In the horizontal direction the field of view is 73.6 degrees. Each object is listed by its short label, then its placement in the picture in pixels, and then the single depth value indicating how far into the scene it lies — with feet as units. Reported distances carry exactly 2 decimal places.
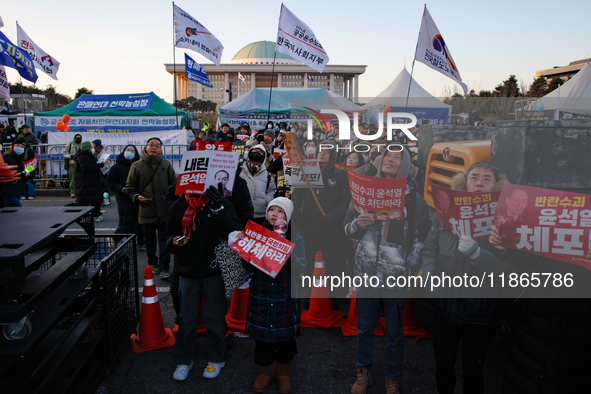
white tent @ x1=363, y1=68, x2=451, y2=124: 67.72
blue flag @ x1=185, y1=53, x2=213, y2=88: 38.63
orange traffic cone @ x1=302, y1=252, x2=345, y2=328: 13.69
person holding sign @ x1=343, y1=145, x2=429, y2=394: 9.36
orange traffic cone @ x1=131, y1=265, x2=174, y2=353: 12.10
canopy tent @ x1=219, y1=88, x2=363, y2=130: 68.74
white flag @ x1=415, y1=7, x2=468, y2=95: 24.36
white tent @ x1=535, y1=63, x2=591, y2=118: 49.03
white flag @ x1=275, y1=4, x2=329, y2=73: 29.55
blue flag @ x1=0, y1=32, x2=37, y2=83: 34.63
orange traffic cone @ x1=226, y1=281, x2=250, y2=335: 13.62
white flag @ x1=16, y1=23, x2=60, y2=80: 48.93
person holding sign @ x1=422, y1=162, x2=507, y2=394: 8.05
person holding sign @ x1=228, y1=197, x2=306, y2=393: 9.83
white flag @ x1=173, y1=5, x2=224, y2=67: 35.24
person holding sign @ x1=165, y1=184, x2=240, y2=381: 10.07
